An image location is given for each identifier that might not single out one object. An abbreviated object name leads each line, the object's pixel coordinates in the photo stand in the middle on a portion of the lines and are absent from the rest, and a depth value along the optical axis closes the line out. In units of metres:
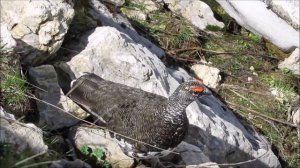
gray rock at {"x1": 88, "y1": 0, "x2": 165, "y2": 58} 6.61
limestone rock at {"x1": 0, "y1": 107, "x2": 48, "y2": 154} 3.92
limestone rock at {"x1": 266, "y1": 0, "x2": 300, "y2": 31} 8.88
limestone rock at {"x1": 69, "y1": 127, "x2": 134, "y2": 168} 4.96
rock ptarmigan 4.97
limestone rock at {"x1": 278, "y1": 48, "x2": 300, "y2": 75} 8.31
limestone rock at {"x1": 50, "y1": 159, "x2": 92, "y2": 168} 3.74
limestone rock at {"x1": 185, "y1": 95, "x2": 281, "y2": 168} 6.04
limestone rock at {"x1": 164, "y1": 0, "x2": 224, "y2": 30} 8.20
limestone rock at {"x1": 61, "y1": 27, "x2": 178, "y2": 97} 5.73
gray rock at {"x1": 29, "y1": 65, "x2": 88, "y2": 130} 5.13
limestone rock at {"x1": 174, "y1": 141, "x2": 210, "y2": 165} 5.36
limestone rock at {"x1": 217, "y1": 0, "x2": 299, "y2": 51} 8.66
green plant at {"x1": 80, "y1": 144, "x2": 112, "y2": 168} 4.85
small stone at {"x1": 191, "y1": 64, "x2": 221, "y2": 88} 7.57
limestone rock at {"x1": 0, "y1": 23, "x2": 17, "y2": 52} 4.95
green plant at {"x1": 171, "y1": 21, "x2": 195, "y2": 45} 7.70
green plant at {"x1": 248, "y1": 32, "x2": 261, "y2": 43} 8.54
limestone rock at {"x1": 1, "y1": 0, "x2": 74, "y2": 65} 5.31
